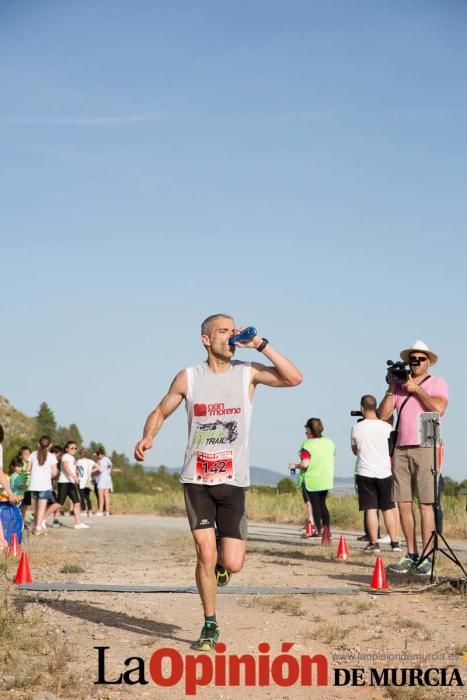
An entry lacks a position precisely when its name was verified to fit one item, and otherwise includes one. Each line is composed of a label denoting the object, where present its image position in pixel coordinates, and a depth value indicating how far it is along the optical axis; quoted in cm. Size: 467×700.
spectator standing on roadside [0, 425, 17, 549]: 1401
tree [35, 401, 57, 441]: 11169
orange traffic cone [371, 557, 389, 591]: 1113
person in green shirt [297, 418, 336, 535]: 1759
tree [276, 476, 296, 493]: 6957
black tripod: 1115
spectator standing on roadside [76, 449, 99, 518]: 2769
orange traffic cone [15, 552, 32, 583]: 1156
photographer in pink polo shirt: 1185
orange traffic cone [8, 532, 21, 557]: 1460
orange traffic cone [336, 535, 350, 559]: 1486
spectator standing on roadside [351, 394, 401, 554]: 1545
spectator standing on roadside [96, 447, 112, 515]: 2947
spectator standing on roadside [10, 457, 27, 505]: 2119
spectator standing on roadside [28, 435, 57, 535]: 2041
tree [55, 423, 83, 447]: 11143
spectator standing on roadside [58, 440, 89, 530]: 2159
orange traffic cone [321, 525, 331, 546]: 1731
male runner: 819
